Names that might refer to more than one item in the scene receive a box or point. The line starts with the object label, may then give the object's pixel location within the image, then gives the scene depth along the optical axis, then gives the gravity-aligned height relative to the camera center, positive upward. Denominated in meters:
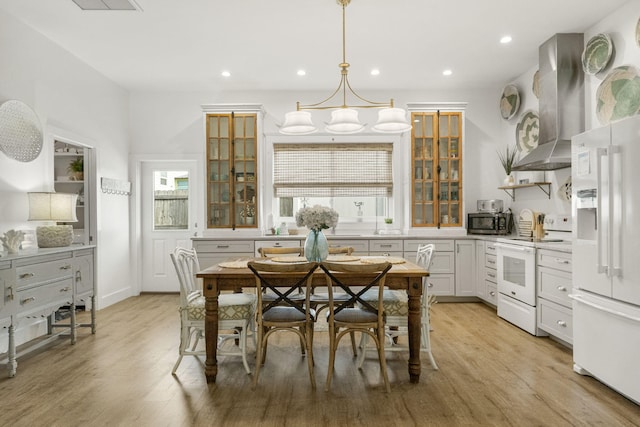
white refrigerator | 2.54 -0.27
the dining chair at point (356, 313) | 2.78 -0.69
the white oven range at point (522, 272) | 4.13 -0.62
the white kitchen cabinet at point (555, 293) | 3.63 -0.72
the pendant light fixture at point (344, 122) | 3.39 +0.76
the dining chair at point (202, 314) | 3.06 -0.73
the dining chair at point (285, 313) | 2.81 -0.68
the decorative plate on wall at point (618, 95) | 3.64 +1.08
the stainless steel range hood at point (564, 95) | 4.36 +1.25
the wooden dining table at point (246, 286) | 2.97 -0.57
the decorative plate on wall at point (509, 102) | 5.71 +1.56
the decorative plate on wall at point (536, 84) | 5.14 +1.61
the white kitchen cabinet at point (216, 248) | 5.60 -0.45
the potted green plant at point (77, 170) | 5.34 +0.57
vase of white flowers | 3.14 -0.08
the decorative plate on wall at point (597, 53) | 3.94 +1.56
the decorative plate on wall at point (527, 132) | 5.33 +1.07
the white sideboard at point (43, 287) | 3.15 -0.62
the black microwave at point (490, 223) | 5.50 -0.12
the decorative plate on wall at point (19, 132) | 3.70 +0.77
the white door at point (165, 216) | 6.32 -0.02
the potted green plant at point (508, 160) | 5.60 +0.76
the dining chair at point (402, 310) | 3.09 -0.72
